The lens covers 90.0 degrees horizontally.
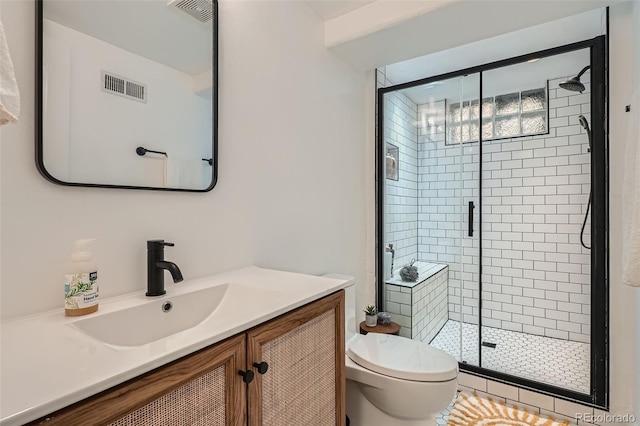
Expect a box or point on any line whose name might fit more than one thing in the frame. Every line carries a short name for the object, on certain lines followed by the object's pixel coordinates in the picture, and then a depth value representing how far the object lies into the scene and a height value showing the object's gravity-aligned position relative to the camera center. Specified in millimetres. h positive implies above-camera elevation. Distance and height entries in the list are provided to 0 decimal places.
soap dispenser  789 -185
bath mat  1777 -1170
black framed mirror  864 +368
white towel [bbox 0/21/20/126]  557 +217
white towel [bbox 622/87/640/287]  1109 +45
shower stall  2367 -12
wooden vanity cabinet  534 -377
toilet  1383 -753
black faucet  972 -176
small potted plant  2217 -732
